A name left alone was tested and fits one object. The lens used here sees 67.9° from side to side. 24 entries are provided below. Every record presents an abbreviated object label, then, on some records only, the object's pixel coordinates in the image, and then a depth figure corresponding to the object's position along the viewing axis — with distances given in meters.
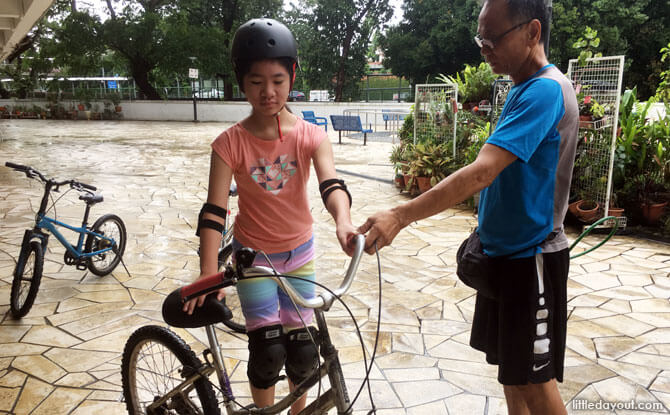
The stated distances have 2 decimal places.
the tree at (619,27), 23.66
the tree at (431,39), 26.20
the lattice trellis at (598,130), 5.92
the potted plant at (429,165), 7.90
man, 1.54
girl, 1.73
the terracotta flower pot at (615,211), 6.10
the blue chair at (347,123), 15.71
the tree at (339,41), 27.97
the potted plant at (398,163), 8.84
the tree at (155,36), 24.97
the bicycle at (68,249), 3.95
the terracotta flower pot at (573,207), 6.31
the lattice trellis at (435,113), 8.05
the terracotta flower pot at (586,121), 6.10
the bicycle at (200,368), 1.30
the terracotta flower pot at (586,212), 6.13
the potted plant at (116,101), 27.04
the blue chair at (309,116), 17.25
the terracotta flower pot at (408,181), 8.27
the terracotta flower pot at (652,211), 6.16
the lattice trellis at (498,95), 6.56
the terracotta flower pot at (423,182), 7.98
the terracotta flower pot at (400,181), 8.82
